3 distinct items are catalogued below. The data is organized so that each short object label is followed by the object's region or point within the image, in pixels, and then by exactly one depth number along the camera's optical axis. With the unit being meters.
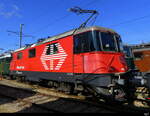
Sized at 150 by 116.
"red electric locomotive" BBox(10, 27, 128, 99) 6.50
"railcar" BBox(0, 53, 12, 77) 17.22
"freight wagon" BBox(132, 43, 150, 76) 12.53
